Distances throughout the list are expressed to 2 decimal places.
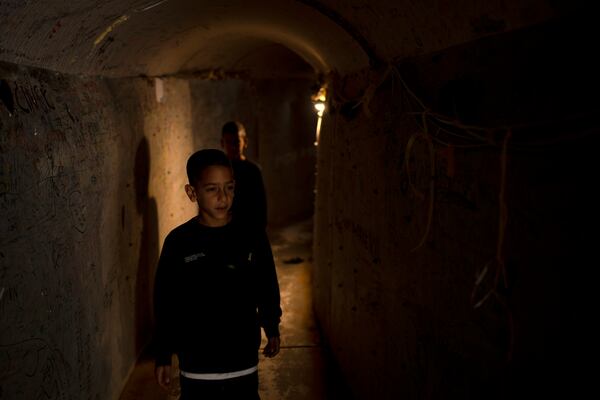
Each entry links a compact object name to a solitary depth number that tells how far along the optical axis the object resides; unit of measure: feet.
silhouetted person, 14.92
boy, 8.28
